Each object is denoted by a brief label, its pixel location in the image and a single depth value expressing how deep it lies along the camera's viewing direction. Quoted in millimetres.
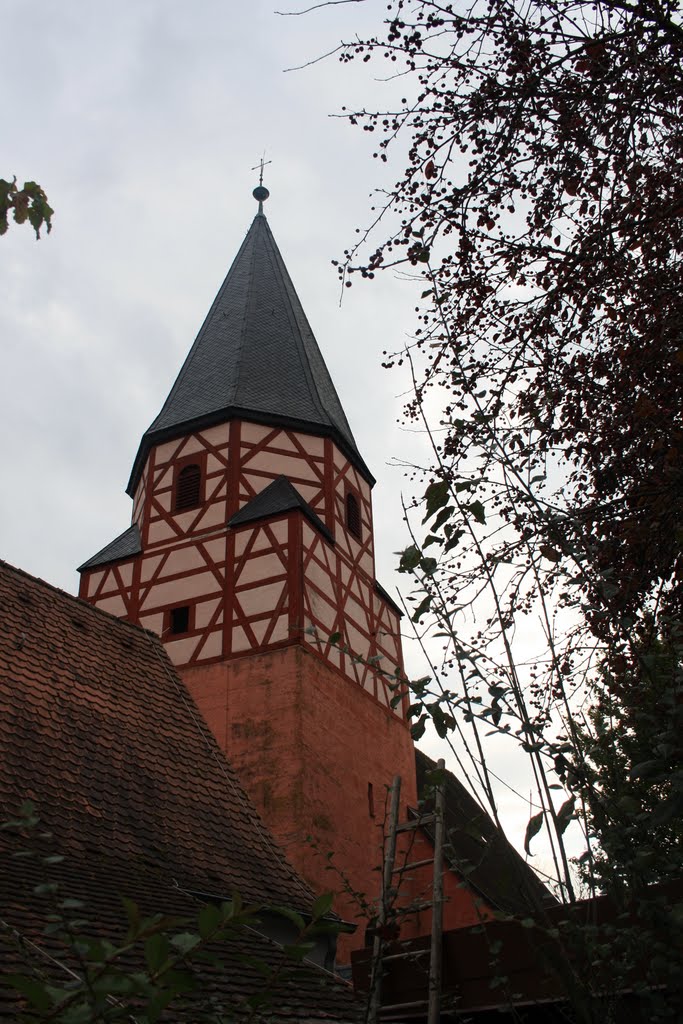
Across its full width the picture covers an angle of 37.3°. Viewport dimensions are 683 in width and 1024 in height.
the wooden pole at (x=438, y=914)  4743
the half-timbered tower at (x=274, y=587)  15062
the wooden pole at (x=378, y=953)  3904
